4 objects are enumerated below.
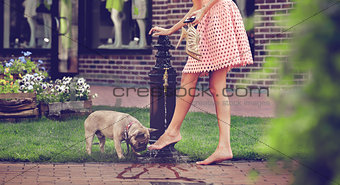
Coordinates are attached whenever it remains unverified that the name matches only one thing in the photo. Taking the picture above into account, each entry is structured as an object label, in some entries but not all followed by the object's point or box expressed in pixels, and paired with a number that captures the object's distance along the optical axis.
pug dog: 8.96
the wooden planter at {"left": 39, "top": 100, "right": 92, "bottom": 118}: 14.07
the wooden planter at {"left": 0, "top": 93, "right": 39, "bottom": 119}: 13.61
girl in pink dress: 9.05
